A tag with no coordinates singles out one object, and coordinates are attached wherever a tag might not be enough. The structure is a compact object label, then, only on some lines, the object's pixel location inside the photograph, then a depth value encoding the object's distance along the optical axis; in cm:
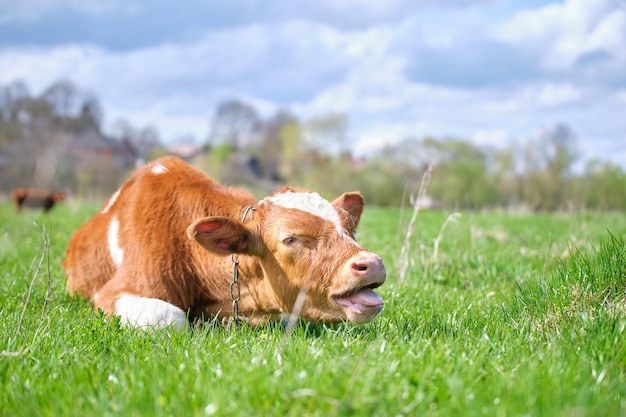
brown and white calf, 471
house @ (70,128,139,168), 6006
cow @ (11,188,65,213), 2660
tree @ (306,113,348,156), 5834
